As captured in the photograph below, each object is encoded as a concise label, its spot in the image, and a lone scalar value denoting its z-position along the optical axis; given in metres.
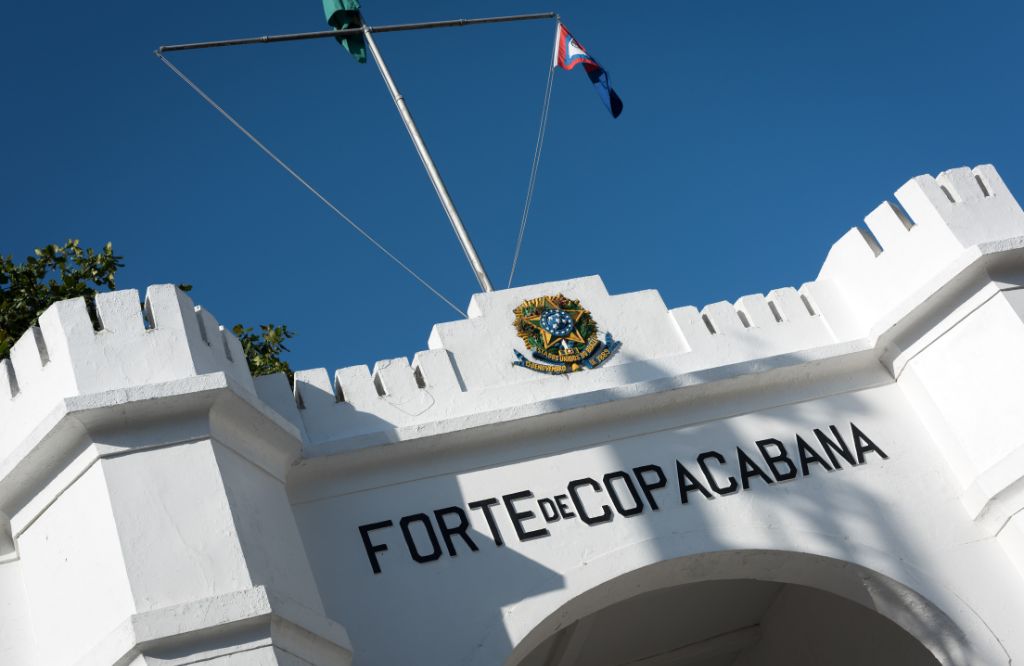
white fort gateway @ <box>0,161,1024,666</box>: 6.20
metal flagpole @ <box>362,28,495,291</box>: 9.18
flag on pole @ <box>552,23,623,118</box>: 11.02
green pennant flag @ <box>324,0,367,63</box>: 11.16
